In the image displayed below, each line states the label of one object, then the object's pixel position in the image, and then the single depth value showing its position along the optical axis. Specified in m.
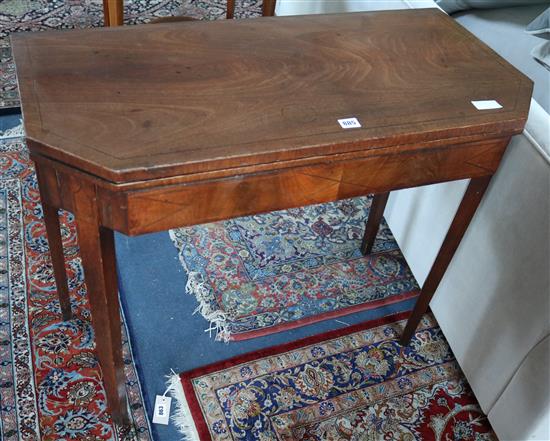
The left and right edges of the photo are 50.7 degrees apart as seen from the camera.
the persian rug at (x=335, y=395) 1.31
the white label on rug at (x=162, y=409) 1.29
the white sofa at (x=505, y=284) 1.10
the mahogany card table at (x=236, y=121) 0.83
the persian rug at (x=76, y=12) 2.48
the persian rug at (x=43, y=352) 1.25
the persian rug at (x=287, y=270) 1.54
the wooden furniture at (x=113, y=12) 1.88
